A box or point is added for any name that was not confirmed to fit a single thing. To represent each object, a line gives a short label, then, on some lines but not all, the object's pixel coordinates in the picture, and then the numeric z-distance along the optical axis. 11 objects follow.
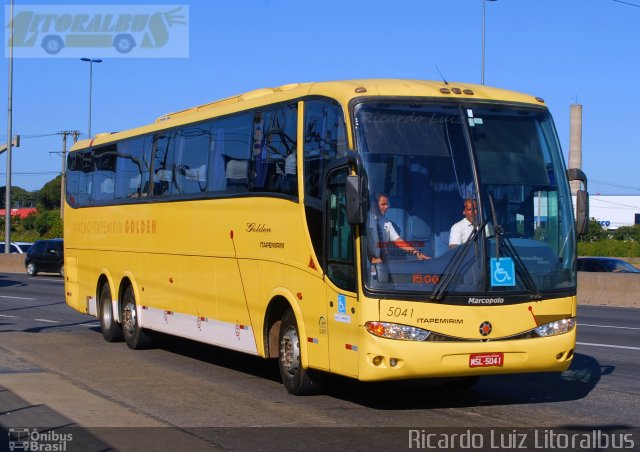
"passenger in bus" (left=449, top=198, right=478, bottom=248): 9.62
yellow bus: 9.48
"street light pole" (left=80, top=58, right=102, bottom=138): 54.81
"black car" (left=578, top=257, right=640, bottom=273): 30.09
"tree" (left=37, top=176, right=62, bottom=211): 138.12
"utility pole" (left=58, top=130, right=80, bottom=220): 78.00
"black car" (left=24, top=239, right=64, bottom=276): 43.62
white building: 116.06
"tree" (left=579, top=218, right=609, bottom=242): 87.51
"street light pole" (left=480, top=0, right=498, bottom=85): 37.66
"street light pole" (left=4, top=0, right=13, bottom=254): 42.63
